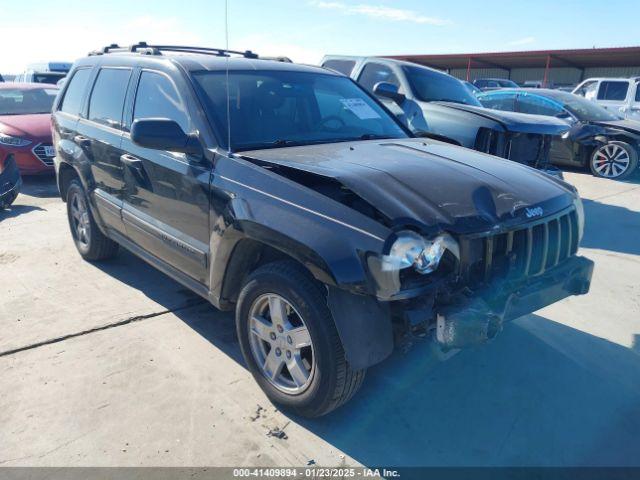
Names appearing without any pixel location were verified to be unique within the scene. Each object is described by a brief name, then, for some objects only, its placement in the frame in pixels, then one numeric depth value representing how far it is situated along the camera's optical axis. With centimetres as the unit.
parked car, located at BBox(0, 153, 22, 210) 669
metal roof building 2802
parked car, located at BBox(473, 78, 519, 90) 2492
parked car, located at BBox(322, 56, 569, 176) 631
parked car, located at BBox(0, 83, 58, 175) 830
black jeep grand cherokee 237
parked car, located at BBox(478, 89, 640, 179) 944
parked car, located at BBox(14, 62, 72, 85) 1388
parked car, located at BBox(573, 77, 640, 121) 1377
